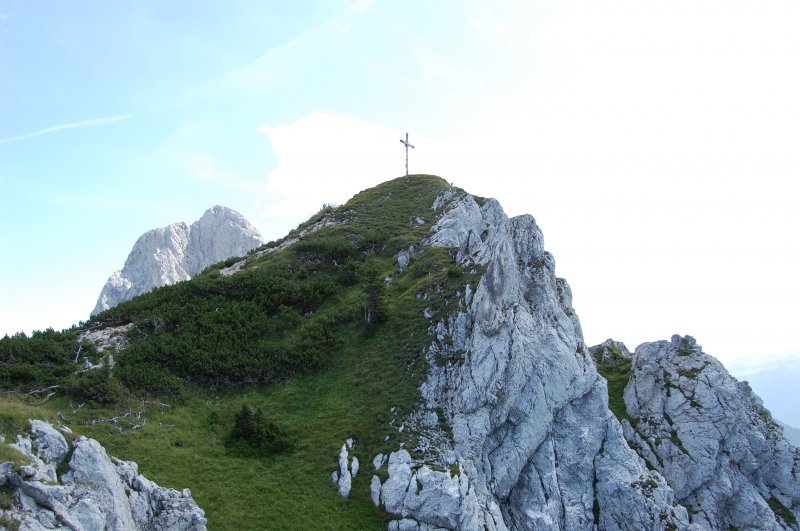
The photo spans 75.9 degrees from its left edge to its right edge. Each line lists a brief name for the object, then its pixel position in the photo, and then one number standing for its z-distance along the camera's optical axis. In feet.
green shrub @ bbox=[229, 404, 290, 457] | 103.55
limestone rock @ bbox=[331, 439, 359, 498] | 96.40
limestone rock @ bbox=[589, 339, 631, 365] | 177.84
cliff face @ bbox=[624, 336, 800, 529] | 130.72
